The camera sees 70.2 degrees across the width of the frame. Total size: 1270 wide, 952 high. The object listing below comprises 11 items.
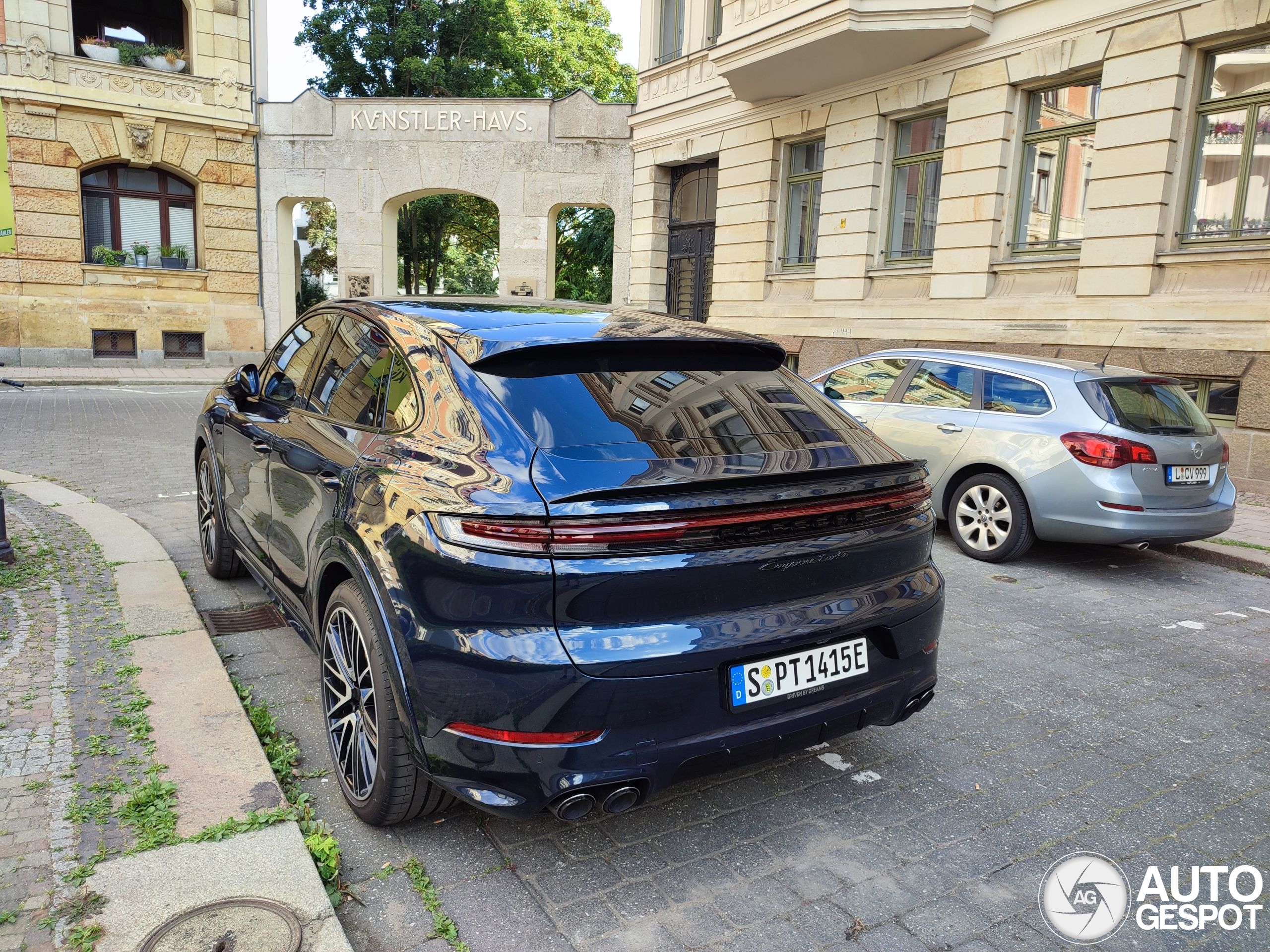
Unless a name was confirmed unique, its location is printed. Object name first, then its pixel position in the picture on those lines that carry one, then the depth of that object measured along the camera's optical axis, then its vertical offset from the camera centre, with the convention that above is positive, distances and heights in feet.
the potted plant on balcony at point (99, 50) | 71.20 +18.66
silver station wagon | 20.74 -2.90
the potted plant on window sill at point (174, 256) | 74.79 +3.02
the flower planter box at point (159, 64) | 72.49 +18.15
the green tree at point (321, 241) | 137.69 +8.97
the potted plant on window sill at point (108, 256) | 72.08 +2.69
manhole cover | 7.47 -5.29
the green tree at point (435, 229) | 110.73 +10.10
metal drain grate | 15.26 -5.52
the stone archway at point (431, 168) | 73.05 +11.20
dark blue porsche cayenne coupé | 7.94 -2.35
